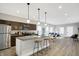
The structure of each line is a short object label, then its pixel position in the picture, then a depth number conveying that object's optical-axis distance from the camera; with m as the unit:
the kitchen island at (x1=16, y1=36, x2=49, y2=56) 2.27
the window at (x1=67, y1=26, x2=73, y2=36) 4.53
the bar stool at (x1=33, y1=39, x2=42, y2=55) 2.71
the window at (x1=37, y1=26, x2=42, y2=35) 5.63
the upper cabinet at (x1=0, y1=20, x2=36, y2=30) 3.77
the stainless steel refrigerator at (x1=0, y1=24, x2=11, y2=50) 3.30
